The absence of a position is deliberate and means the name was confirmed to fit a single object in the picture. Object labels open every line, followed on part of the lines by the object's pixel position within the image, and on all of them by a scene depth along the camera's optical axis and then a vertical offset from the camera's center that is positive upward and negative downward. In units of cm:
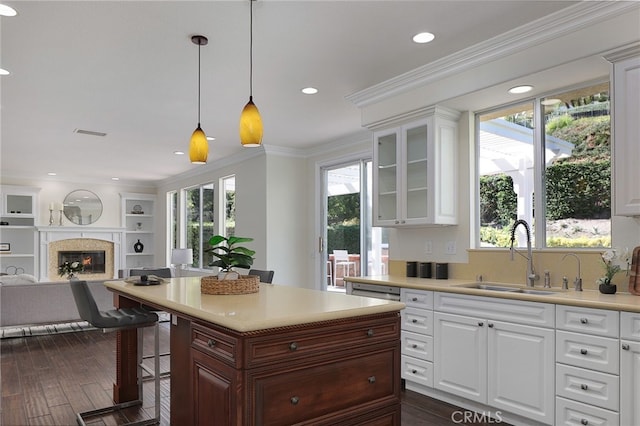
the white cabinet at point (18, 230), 948 -16
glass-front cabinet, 399 +47
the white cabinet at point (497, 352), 282 -86
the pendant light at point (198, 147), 334 +55
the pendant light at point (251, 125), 277 +59
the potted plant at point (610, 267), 288 -27
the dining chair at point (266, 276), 397 -46
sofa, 575 -102
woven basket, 264 -36
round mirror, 1037 +36
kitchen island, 181 -59
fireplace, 1023 -81
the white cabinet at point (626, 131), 266 +55
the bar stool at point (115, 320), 291 -63
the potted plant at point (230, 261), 275 -23
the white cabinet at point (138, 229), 1102 -15
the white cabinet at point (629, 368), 241 -76
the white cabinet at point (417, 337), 357 -90
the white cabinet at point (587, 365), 251 -80
